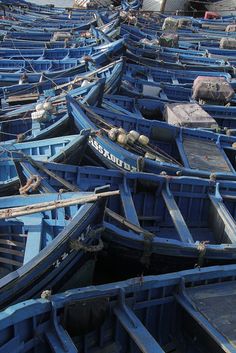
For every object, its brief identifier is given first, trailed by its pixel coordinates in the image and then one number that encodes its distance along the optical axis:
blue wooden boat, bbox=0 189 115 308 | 6.11
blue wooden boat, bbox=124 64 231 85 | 18.52
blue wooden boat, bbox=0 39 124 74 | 17.88
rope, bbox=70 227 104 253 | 6.65
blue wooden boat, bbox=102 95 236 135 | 14.66
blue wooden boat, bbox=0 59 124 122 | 12.27
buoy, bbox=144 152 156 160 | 10.95
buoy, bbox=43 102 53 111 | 11.51
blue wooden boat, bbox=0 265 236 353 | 5.63
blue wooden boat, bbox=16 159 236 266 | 8.13
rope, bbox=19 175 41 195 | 7.96
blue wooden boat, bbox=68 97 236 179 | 10.37
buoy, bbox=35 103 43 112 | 11.54
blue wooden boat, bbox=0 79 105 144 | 11.19
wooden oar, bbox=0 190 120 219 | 6.73
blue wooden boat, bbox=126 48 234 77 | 19.40
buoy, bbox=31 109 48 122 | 11.34
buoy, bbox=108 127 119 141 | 10.72
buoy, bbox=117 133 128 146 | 10.66
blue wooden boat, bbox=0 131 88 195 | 9.45
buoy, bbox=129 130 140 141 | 10.86
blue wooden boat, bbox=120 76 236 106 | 16.30
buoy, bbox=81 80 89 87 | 13.07
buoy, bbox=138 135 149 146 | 10.95
